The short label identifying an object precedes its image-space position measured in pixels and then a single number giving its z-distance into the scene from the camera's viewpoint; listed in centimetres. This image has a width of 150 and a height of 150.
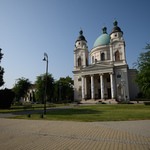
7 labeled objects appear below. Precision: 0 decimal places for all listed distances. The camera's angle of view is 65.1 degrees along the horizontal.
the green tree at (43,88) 4572
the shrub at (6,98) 2541
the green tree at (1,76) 2160
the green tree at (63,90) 5443
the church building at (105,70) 4428
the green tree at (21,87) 4625
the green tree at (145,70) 2216
